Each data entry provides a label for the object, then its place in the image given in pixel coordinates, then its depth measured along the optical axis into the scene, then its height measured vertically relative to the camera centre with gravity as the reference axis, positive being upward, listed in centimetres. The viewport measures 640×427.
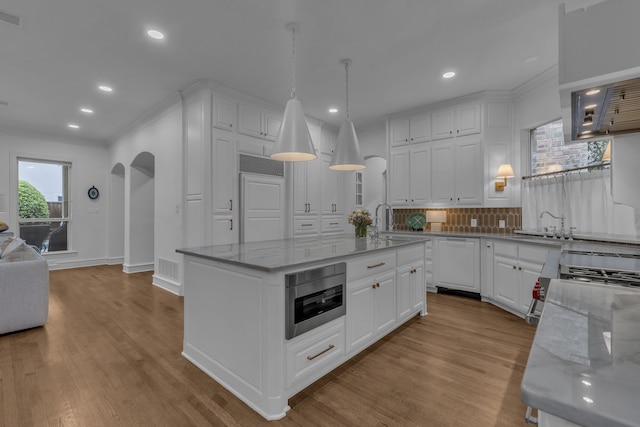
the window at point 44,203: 618 +28
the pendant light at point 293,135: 248 +68
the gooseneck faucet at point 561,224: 320 -12
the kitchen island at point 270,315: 174 -71
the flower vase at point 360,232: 341 -21
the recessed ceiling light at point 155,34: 284 +177
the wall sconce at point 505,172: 405 +57
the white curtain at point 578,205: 297 +10
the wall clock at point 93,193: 676 +52
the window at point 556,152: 322 +73
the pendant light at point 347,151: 307 +66
